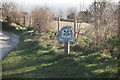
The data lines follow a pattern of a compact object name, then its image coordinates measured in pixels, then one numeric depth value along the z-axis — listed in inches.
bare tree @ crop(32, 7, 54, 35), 921.5
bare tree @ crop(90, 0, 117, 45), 531.5
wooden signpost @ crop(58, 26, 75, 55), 469.4
